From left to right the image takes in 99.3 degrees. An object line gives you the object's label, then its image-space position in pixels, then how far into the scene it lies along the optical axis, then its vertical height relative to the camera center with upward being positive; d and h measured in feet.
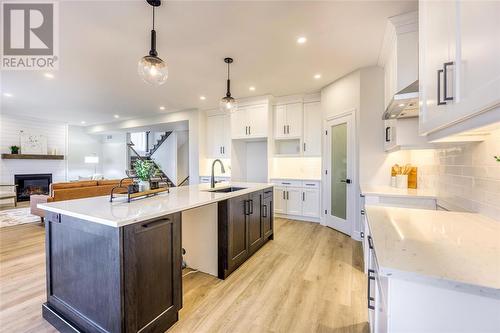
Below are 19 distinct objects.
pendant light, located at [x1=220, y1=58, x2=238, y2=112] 9.93 +2.87
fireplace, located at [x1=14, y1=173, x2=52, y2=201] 22.90 -2.16
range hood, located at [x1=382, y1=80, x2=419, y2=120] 5.32 +1.66
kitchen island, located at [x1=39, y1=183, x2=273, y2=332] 4.41 -2.26
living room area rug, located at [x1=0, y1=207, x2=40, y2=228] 14.64 -3.91
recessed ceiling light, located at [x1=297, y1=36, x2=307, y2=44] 8.68 +5.19
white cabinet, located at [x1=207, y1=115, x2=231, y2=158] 19.20 +2.59
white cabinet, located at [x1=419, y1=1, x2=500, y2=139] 2.19 +1.28
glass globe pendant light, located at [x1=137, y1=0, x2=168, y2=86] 6.31 +2.94
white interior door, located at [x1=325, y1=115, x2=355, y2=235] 12.13 -0.59
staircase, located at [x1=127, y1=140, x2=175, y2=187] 29.66 +1.53
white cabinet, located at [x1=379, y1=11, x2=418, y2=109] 7.16 +4.02
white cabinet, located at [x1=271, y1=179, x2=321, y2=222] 14.97 -2.49
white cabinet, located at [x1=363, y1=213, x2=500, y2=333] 2.21 -1.57
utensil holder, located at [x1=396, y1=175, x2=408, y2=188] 9.20 -0.70
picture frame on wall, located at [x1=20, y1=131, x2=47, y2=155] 23.39 +2.46
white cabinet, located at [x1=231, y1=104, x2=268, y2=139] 16.25 +3.40
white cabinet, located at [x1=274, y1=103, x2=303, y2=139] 15.92 +3.39
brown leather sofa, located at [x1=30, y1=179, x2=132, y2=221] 13.41 -1.75
